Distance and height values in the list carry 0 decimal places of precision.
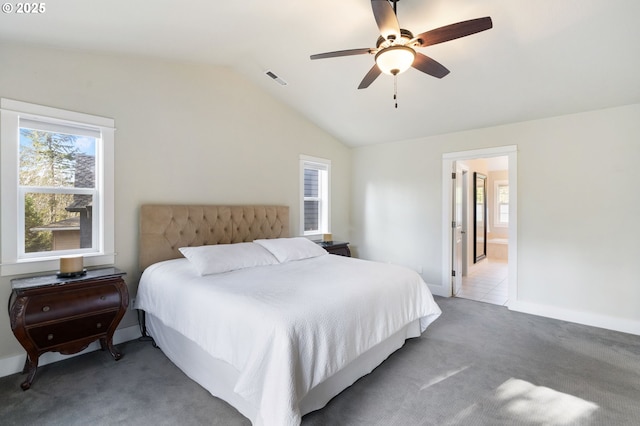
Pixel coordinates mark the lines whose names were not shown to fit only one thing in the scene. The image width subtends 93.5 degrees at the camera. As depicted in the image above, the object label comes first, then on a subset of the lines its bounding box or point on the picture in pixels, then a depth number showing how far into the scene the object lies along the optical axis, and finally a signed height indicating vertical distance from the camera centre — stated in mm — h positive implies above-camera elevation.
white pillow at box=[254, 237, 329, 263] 3498 -452
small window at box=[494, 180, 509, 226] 8562 +236
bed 1666 -691
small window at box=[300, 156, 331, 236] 5148 +273
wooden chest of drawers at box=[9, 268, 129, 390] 2221 -793
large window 2488 +224
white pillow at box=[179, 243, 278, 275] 2805 -461
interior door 4684 -353
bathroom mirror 7125 -160
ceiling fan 1873 +1183
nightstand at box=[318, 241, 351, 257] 4688 -570
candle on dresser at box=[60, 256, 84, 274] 2514 -448
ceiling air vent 3876 +1772
